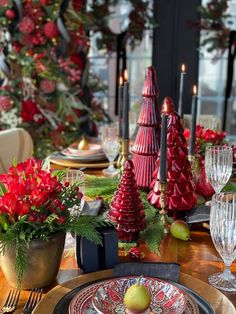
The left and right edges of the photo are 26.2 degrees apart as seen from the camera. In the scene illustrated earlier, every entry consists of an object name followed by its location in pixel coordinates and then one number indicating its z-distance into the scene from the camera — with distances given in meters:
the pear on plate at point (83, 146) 2.20
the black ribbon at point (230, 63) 3.76
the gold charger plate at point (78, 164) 2.06
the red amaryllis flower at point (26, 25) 3.11
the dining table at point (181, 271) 1.01
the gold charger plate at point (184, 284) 0.98
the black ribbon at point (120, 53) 3.87
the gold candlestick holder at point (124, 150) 1.74
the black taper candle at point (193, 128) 1.59
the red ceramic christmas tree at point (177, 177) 1.49
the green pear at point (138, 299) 0.93
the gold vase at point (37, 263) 1.07
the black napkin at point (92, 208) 1.33
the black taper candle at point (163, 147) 1.35
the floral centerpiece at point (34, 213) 1.06
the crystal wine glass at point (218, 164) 1.57
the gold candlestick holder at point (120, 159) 1.90
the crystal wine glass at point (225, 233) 1.09
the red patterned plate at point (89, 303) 0.95
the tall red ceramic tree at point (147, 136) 1.69
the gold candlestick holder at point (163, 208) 1.40
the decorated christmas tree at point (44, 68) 3.16
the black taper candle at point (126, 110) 1.68
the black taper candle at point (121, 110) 1.88
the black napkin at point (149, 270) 1.11
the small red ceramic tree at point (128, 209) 1.33
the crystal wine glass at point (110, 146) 1.97
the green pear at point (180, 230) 1.36
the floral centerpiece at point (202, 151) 1.66
